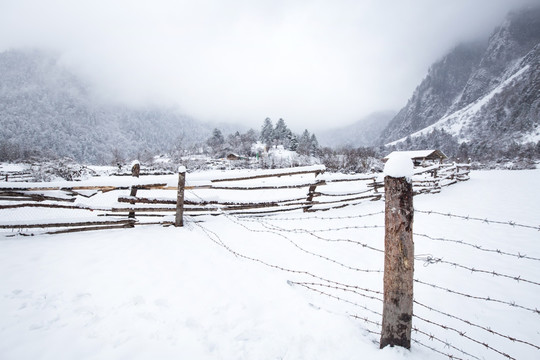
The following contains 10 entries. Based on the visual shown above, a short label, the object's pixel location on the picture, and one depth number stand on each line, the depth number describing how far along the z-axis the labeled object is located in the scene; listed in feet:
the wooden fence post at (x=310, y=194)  23.14
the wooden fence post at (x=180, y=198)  16.52
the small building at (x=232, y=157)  224.27
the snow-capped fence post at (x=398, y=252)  5.91
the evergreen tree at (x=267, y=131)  305.53
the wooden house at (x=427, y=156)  121.74
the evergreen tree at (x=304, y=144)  256.62
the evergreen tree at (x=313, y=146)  259.60
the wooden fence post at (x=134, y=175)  17.07
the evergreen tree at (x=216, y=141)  303.93
